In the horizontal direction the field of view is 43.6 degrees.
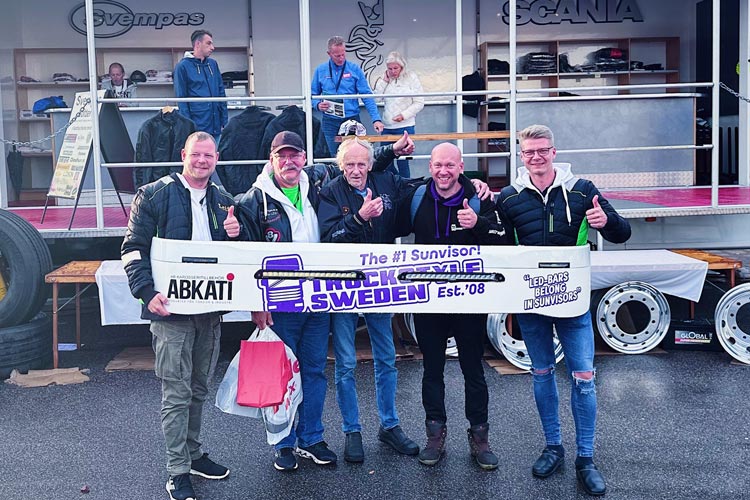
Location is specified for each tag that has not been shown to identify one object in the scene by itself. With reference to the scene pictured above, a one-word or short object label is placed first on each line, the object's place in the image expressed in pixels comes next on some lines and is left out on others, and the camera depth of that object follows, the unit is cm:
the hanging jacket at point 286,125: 830
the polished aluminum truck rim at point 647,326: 757
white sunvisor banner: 472
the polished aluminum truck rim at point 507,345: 725
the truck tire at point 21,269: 746
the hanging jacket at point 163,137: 851
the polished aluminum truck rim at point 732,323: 734
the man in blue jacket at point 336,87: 892
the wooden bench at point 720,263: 778
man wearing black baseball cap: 489
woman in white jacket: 938
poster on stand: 873
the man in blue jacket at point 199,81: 859
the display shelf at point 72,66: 1330
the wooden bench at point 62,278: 744
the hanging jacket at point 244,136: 850
